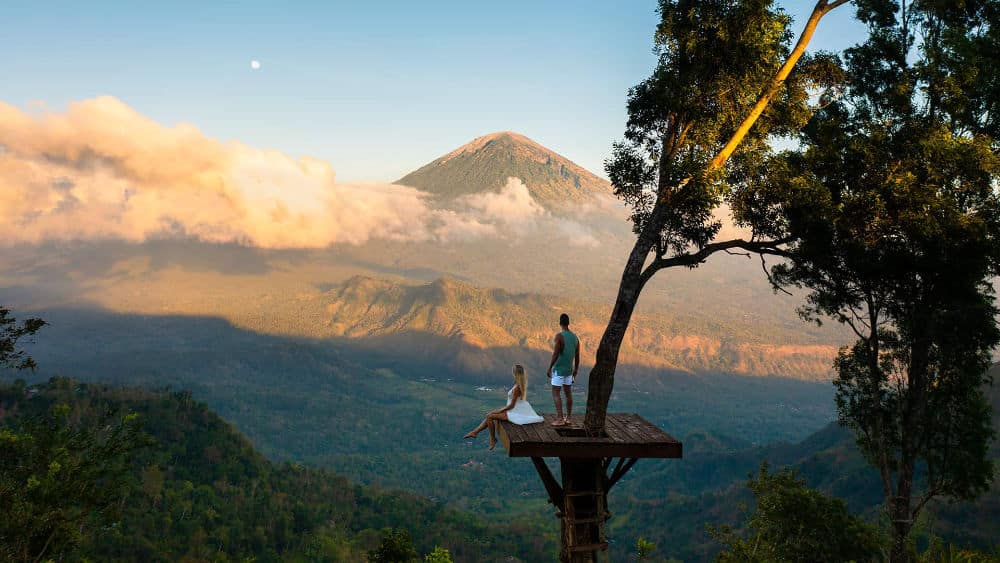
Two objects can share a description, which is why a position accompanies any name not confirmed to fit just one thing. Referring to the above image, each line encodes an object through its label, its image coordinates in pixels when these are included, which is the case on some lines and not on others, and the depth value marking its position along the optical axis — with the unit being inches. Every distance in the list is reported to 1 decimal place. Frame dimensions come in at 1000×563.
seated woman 506.6
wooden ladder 476.7
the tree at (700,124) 484.7
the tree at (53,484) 644.7
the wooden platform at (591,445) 443.2
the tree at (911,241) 498.9
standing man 495.2
